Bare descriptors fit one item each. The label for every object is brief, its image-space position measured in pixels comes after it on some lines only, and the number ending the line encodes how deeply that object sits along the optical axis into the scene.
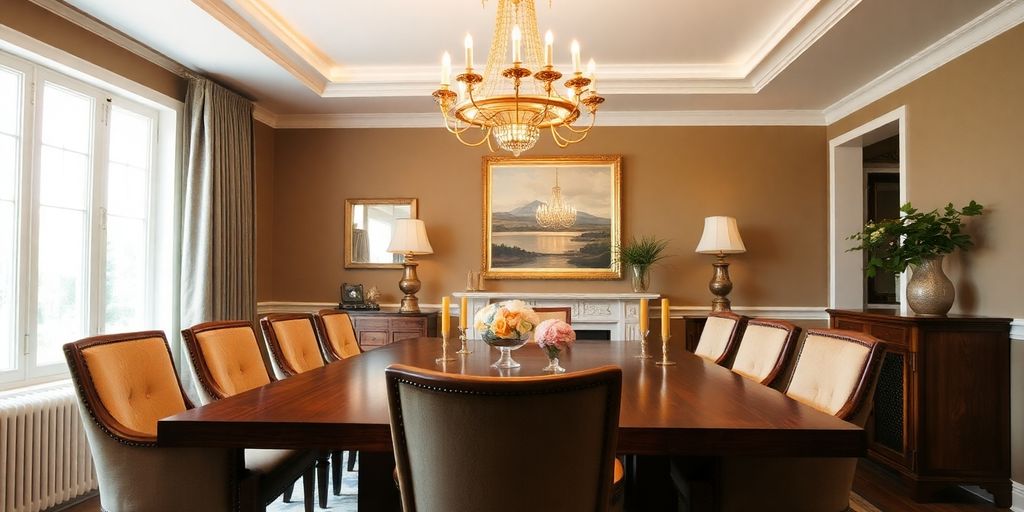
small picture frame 4.96
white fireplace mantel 4.84
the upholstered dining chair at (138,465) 1.67
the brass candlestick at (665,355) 2.48
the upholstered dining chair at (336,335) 3.09
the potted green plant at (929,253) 3.23
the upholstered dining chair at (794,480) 1.74
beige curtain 3.99
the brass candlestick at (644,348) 2.65
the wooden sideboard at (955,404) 3.09
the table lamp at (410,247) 4.82
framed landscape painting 5.10
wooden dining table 1.42
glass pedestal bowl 2.29
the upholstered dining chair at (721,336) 2.93
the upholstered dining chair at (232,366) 2.14
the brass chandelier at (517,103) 2.49
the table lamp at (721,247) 4.65
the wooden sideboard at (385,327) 4.72
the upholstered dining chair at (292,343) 2.67
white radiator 2.64
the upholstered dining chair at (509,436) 1.09
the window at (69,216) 2.93
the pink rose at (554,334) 2.20
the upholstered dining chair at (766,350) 2.36
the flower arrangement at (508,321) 2.24
